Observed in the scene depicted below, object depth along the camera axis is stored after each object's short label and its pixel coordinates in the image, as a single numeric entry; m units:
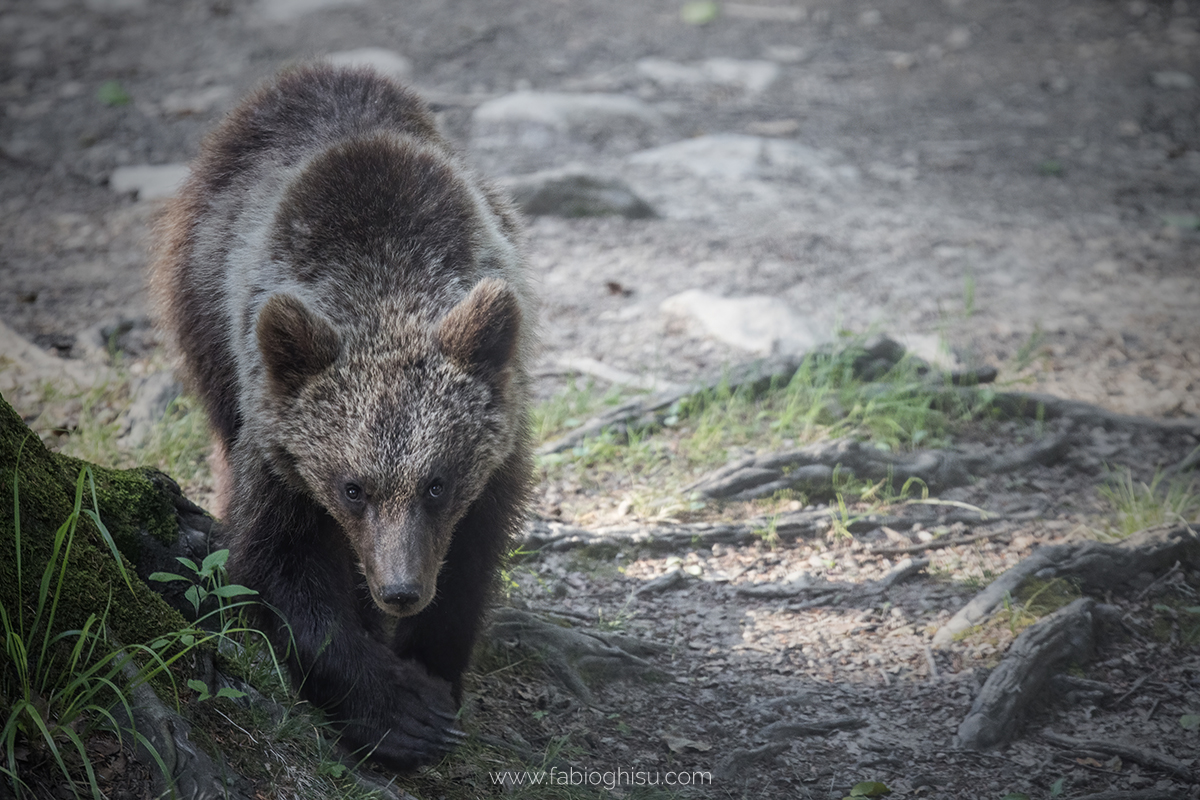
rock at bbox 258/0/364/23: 23.72
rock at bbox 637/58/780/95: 22.73
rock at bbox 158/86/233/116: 19.62
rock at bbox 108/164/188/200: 16.64
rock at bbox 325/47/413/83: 21.25
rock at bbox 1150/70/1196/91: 21.30
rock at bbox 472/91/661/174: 18.62
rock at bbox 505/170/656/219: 16.81
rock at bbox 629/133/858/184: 18.58
